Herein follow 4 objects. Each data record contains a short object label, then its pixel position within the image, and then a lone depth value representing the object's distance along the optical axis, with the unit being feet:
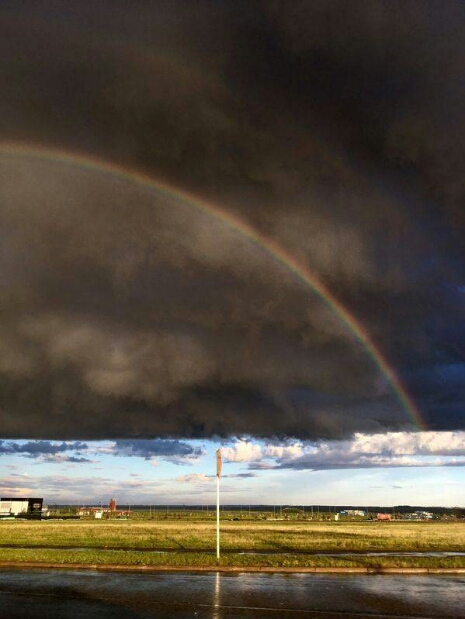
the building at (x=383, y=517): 431.10
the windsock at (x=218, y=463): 88.63
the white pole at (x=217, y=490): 88.71
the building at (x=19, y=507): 341.41
